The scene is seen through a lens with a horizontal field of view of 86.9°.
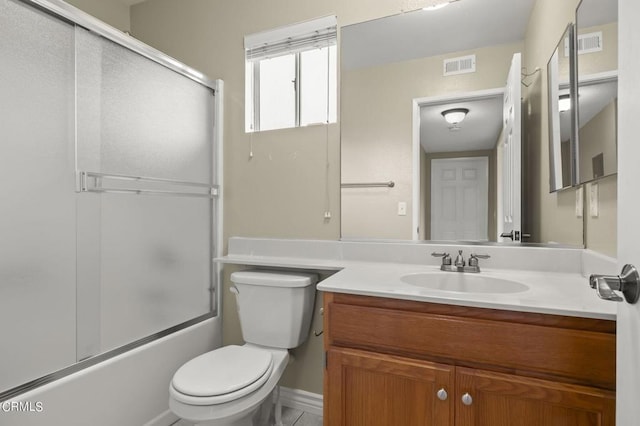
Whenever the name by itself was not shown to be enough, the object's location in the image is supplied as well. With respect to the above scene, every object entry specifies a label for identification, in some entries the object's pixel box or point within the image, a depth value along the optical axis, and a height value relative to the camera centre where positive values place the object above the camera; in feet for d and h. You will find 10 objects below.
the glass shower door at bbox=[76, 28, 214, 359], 4.66 +0.27
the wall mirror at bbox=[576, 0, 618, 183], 3.41 +1.37
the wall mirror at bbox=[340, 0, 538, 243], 5.11 +1.73
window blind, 6.08 +3.26
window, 6.11 +2.60
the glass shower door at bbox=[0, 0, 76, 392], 3.84 +0.20
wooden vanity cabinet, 3.09 -1.58
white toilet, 4.12 -2.14
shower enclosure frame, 4.21 +0.54
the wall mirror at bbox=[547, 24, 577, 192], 4.21 +1.27
